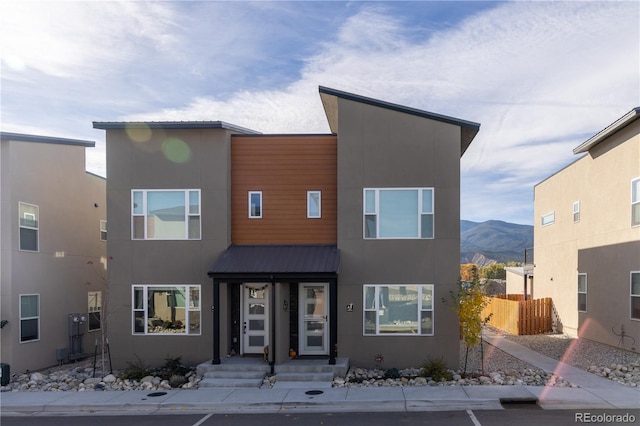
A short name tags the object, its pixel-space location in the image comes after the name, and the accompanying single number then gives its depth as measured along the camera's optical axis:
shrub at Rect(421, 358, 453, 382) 12.91
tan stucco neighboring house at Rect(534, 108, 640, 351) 16.11
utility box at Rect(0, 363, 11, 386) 13.67
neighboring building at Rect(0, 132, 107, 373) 14.98
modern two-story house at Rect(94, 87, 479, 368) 14.30
